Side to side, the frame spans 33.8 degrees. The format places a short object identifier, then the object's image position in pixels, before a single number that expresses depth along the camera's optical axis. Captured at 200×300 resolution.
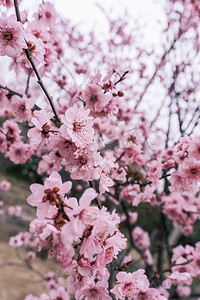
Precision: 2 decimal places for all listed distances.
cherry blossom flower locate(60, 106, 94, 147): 0.28
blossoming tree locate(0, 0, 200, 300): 0.26
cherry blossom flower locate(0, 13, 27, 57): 0.30
